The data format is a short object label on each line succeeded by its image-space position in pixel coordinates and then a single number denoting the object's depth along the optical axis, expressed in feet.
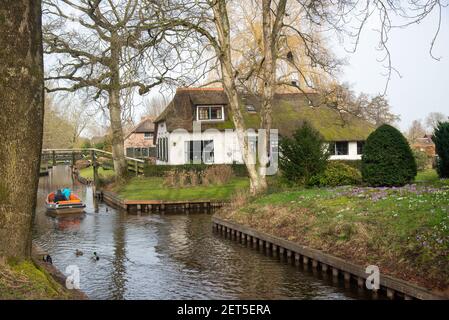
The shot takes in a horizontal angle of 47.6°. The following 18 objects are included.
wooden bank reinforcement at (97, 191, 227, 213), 91.35
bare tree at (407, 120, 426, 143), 382.61
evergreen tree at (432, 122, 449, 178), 73.00
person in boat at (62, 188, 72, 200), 90.95
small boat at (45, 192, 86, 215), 85.20
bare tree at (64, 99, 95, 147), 268.60
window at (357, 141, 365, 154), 147.43
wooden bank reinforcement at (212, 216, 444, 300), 32.54
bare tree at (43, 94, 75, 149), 221.05
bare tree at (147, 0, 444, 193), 64.52
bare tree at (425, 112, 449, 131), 387.34
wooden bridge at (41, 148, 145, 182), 170.15
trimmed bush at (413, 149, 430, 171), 118.52
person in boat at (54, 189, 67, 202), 88.75
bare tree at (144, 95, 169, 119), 364.54
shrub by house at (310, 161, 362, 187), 74.33
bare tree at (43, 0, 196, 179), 52.01
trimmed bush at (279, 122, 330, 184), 73.72
